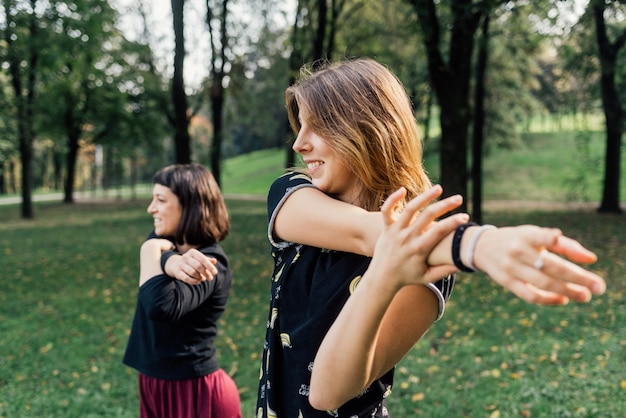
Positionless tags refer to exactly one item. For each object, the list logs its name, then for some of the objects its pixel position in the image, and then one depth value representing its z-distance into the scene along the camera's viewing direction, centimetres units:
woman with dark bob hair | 242
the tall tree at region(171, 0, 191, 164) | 1059
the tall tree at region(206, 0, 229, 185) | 1723
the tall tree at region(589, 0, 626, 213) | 1333
